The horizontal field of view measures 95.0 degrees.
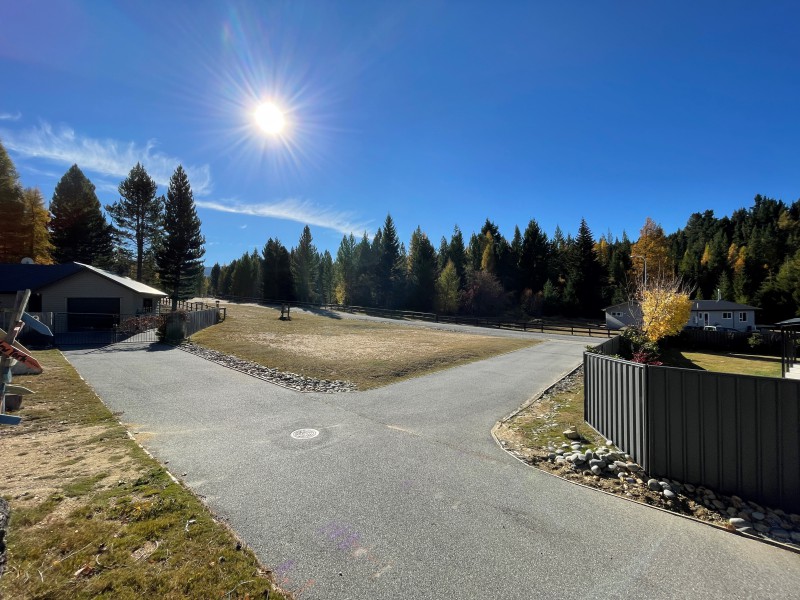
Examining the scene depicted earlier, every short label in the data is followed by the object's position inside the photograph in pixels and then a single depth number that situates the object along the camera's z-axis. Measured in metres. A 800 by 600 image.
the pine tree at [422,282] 58.50
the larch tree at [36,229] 38.16
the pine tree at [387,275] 59.06
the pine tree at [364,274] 59.56
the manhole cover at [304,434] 7.35
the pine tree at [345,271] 62.88
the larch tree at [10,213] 34.03
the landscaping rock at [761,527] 4.41
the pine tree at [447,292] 58.47
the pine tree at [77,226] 40.38
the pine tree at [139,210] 42.06
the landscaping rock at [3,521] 3.38
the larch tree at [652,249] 58.73
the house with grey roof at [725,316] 43.56
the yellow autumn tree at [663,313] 25.44
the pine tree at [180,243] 41.91
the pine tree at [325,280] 77.62
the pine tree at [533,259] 70.75
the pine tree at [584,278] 62.91
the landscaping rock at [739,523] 4.41
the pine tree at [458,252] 70.00
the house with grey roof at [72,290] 24.34
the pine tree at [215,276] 110.31
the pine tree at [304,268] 66.00
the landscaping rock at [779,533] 4.27
